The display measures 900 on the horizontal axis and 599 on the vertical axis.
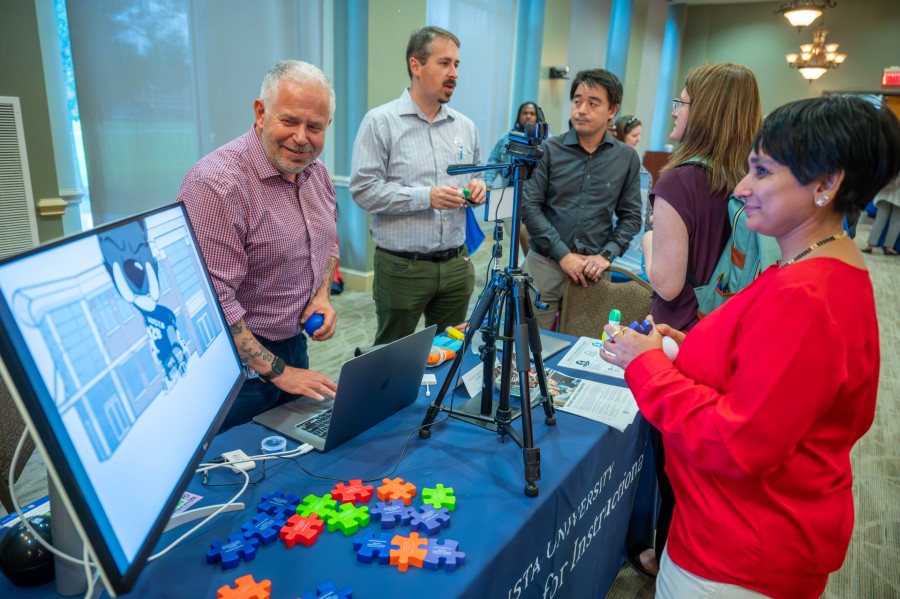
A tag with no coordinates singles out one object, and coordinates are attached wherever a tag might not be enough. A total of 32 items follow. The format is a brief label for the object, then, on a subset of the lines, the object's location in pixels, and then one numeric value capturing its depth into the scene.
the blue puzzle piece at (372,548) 0.89
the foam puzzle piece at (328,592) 0.80
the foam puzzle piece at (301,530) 0.92
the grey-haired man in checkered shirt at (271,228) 1.35
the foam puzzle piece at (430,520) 0.95
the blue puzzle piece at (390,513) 0.97
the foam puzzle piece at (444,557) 0.88
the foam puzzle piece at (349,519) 0.95
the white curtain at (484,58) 5.49
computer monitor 0.51
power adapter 1.11
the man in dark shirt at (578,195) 2.46
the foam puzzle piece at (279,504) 0.98
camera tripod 1.13
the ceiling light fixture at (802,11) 7.59
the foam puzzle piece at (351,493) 1.02
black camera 1.12
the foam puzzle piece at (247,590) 0.80
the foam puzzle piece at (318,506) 0.98
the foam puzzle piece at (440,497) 1.02
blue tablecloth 0.86
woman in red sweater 0.78
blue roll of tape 1.18
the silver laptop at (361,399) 1.13
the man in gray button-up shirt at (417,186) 2.25
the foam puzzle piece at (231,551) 0.87
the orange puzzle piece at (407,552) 0.88
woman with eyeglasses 1.51
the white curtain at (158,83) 2.94
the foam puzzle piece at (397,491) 1.03
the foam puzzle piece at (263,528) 0.92
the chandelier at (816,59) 9.20
